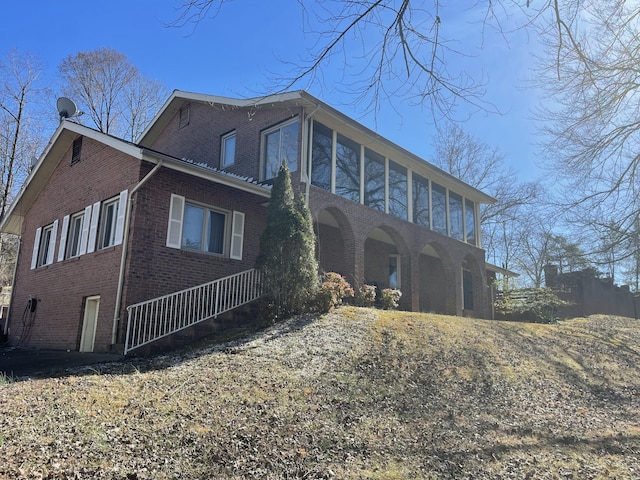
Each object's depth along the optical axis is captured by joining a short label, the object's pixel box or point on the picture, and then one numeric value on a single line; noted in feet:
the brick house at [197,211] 31.83
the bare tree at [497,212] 96.53
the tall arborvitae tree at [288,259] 31.53
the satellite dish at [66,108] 45.03
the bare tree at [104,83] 82.53
